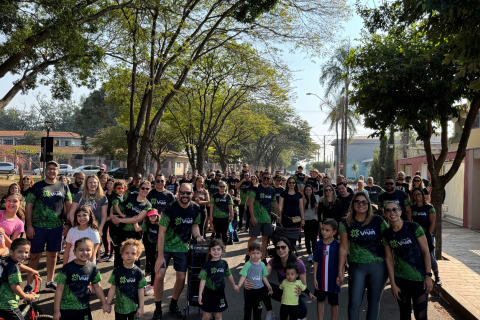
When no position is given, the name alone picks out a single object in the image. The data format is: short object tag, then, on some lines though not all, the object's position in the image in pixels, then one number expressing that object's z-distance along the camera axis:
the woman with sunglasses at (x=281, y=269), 4.91
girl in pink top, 5.86
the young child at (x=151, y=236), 6.46
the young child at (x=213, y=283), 4.80
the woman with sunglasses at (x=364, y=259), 4.79
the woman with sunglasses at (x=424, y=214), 7.05
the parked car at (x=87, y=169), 45.22
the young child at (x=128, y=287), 4.35
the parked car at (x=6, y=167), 42.94
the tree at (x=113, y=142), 41.37
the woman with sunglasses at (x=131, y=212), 6.61
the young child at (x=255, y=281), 4.93
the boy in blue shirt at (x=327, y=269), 5.00
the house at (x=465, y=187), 14.70
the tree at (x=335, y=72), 32.71
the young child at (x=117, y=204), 7.03
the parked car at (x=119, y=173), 42.66
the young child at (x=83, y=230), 5.62
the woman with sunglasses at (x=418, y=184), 7.84
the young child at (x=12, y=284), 4.11
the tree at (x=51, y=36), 10.21
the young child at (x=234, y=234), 11.12
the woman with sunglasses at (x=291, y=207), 8.42
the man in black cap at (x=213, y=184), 12.16
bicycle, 4.37
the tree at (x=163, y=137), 35.86
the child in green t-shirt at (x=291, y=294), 4.82
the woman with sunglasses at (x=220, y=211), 9.34
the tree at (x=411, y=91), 7.83
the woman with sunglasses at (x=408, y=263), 4.64
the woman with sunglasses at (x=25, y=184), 9.36
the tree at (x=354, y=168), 77.11
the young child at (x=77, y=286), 4.15
